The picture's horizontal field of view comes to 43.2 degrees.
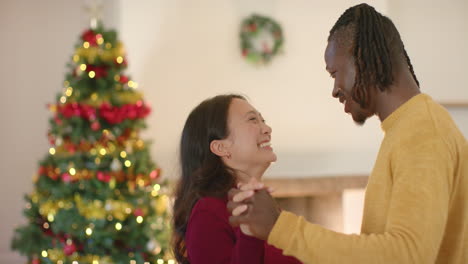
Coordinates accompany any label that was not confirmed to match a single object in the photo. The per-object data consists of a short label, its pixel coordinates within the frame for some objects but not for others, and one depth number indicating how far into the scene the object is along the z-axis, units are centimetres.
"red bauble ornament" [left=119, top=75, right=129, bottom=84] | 360
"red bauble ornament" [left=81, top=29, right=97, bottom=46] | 361
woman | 164
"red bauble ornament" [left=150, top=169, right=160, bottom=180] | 361
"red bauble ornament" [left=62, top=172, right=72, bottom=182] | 349
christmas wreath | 435
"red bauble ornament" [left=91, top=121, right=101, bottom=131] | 351
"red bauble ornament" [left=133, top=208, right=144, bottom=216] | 350
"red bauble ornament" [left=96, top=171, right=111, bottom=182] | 346
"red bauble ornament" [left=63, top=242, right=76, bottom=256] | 347
